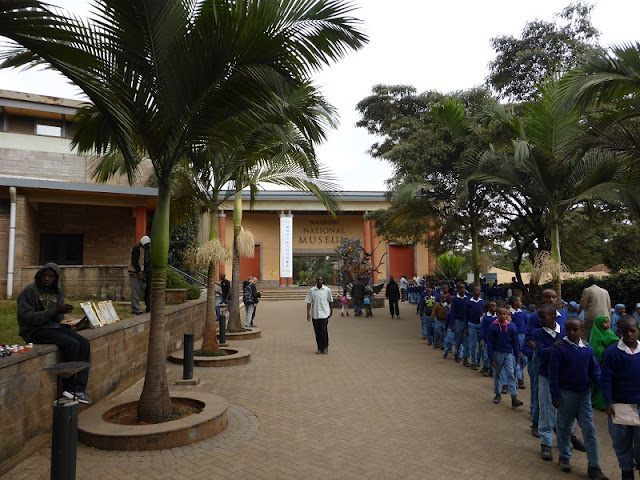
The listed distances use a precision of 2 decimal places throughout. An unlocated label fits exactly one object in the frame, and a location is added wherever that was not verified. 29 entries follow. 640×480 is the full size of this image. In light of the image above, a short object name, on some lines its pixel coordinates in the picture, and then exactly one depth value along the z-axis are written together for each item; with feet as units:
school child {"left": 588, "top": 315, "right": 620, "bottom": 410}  18.79
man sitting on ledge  15.64
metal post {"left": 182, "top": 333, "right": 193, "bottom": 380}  23.71
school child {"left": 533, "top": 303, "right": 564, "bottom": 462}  15.07
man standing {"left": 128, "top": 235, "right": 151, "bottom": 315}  30.78
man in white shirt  33.17
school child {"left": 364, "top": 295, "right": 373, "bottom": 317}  61.52
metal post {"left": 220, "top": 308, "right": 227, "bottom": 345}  34.18
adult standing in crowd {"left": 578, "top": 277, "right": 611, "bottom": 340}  26.04
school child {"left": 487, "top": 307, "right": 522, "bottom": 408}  20.99
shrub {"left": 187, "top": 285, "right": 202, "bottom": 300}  42.93
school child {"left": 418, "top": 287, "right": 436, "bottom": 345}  38.82
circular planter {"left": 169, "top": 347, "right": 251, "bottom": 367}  28.66
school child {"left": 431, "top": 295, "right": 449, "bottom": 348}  34.86
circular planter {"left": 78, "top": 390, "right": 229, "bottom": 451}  14.80
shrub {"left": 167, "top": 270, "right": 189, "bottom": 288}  40.46
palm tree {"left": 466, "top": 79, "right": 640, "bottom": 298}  30.50
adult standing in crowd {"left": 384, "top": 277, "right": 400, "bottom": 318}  58.59
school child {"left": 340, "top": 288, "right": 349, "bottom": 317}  64.75
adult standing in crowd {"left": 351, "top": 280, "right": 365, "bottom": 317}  63.87
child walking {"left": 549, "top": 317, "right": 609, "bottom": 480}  13.42
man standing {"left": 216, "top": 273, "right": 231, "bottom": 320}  48.73
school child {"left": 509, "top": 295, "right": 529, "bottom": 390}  23.37
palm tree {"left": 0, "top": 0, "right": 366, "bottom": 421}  14.03
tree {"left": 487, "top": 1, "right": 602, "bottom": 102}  49.34
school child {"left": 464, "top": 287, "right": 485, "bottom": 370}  28.30
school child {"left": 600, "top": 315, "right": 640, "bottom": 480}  12.50
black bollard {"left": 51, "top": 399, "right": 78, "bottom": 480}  10.41
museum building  44.19
